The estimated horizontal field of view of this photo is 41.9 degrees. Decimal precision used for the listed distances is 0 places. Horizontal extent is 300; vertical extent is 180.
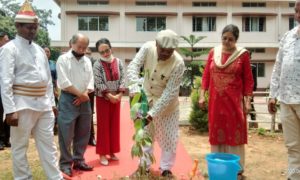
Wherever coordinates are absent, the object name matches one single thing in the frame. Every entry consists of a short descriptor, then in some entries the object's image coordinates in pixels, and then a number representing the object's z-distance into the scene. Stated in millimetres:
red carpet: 4715
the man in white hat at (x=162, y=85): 4051
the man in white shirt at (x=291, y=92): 3809
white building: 26766
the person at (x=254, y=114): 8678
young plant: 3906
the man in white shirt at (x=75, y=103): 4691
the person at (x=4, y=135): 6420
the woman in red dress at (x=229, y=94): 4273
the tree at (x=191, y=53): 25219
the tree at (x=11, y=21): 33750
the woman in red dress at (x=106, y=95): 5242
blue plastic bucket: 3602
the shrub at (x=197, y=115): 7910
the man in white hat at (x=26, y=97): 3691
